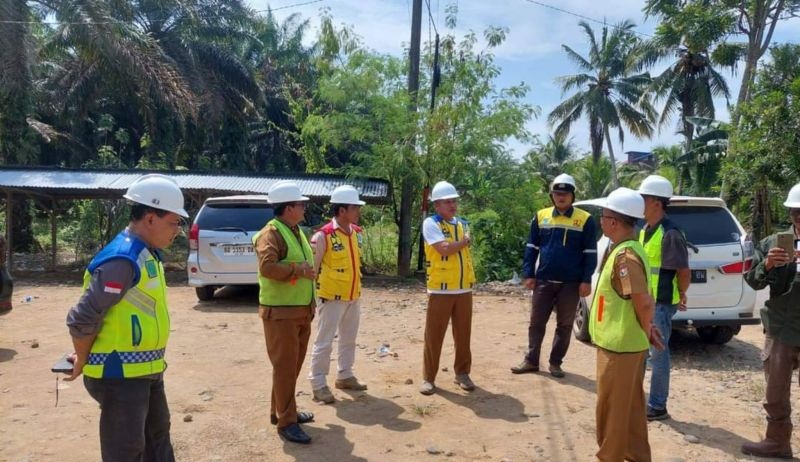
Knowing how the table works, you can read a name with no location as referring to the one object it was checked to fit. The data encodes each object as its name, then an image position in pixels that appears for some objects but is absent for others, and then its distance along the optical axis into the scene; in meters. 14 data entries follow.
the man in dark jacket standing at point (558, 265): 5.63
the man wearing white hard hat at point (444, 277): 5.18
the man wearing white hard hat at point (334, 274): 4.96
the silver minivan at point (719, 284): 6.27
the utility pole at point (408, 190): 13.27
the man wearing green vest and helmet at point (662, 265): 4.49
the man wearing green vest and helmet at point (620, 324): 3.44
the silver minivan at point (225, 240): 9.05
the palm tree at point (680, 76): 22.25
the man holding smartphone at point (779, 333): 3.94
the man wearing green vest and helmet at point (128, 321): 2.67
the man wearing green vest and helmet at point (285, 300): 4.16
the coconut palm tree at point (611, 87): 32.66
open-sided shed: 12.53
